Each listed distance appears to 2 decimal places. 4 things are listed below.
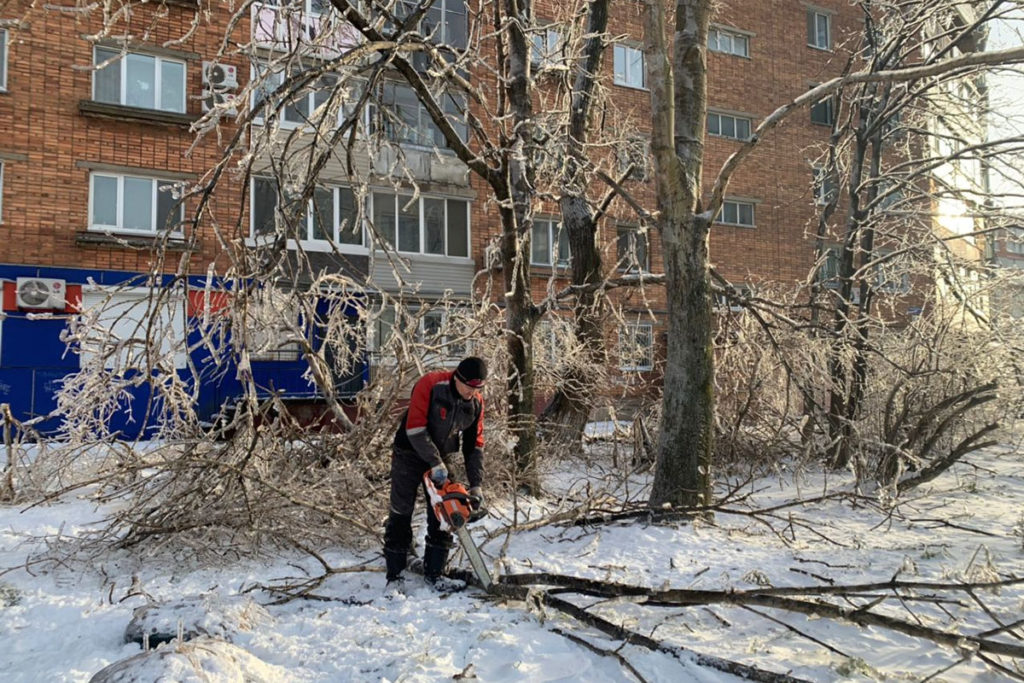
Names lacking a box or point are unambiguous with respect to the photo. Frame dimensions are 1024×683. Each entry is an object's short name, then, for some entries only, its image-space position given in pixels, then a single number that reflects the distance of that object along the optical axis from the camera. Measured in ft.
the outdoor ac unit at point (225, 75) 44.93
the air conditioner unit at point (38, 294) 43.65
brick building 44.34
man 14.57
